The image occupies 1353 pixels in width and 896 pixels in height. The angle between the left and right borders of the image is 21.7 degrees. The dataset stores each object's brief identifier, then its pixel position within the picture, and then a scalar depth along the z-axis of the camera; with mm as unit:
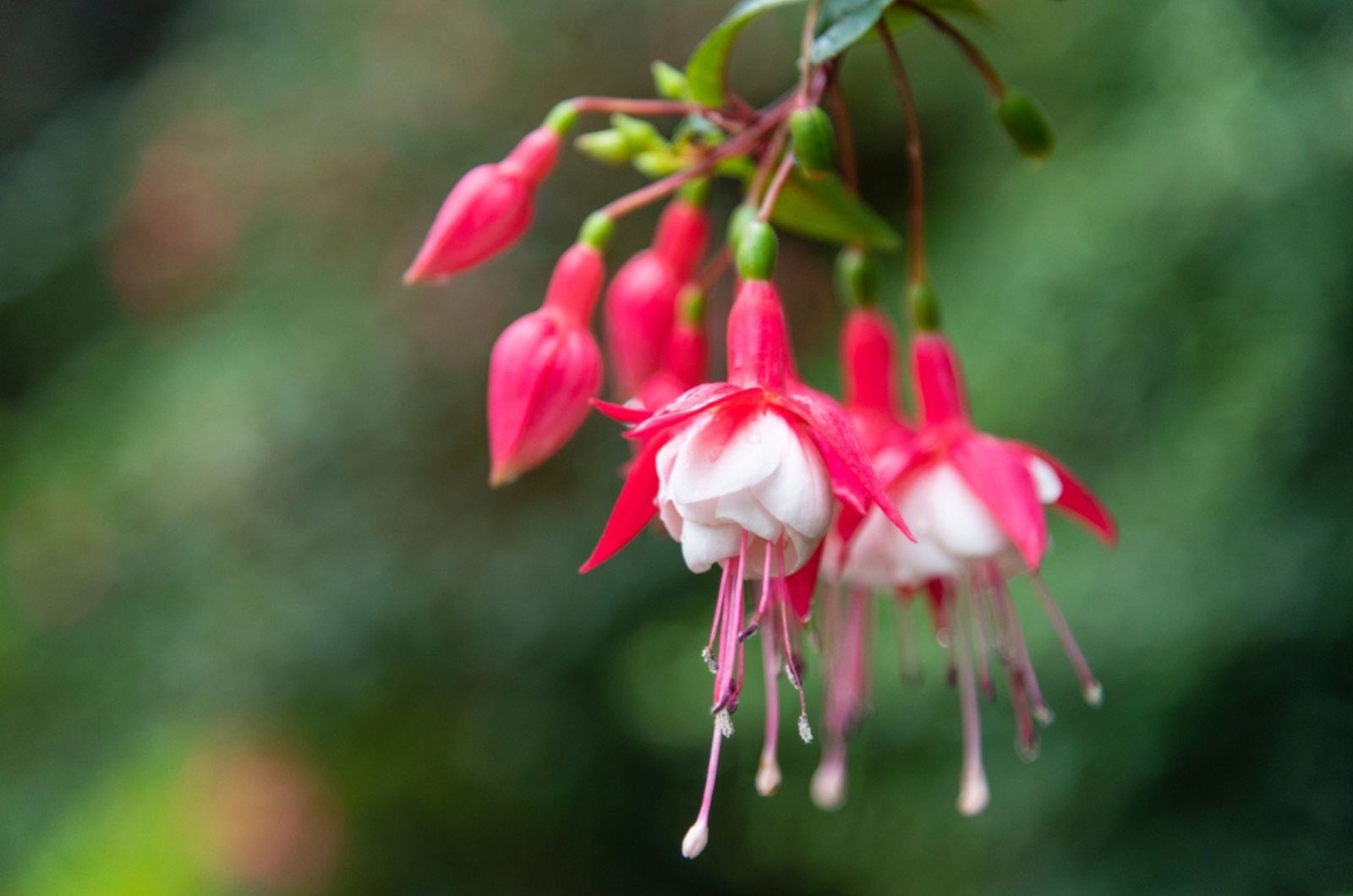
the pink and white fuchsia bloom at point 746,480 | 369
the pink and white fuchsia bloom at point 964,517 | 391
